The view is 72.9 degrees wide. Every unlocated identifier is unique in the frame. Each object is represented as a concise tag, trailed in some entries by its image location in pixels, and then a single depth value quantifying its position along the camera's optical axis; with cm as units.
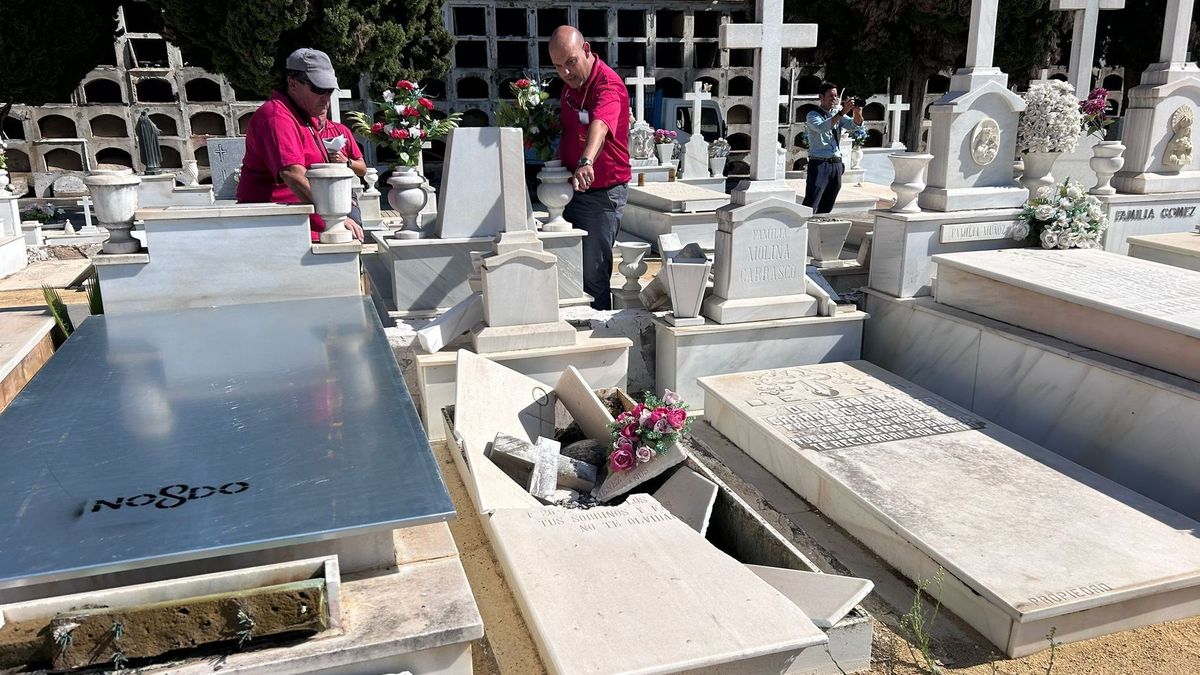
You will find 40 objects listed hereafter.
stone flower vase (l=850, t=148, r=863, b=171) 1191
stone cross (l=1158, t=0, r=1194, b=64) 561
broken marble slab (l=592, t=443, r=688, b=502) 321
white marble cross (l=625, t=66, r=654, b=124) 1180
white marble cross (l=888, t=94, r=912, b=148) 1425
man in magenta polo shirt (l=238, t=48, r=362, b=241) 411
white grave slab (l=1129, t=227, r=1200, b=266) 506
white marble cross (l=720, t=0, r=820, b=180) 450
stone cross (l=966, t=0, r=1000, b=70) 472
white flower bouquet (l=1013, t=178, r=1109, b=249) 471
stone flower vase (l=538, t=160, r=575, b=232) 470
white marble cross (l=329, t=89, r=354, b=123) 956
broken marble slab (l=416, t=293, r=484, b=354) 398
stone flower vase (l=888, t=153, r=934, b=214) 462
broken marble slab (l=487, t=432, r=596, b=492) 324
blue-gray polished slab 180
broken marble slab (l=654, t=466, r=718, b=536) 296
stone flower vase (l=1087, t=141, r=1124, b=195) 560
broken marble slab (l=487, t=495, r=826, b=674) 209
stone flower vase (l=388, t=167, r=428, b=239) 492
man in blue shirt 762
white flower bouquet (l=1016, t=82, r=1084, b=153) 490
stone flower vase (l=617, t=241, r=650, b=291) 505
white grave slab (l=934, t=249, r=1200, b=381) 343
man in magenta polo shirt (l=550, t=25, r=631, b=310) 461
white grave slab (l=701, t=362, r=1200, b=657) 251
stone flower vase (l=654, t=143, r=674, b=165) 1159
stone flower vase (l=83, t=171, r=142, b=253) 375
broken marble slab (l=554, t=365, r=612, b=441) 358
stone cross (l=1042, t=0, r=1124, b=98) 658
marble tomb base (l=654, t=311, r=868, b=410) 439
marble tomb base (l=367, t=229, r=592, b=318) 465
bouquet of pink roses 321
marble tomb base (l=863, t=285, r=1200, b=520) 326
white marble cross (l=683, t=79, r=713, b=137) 1236
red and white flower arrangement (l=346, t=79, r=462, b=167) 542
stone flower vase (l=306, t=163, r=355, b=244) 407
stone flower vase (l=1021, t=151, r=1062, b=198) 509
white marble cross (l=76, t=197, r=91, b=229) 1197
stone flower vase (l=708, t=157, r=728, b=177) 1262
